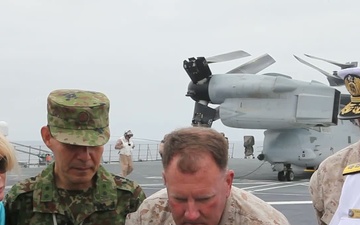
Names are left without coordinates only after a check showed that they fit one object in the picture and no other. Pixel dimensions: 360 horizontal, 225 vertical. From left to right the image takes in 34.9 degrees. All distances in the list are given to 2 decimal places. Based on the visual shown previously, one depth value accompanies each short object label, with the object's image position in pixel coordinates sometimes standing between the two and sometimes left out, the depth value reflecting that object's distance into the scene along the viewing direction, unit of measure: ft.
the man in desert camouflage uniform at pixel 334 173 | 11.18
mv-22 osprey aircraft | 59.98
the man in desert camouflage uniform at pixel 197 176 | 6.70
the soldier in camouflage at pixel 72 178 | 9.04
